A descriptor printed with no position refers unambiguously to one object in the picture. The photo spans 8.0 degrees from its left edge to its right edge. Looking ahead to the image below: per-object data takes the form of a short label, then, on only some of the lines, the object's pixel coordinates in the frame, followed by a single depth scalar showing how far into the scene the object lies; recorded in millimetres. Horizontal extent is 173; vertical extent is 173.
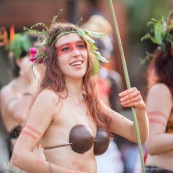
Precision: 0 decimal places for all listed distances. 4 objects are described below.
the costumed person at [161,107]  8785
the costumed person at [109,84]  11434
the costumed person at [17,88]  11738
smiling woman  7634
